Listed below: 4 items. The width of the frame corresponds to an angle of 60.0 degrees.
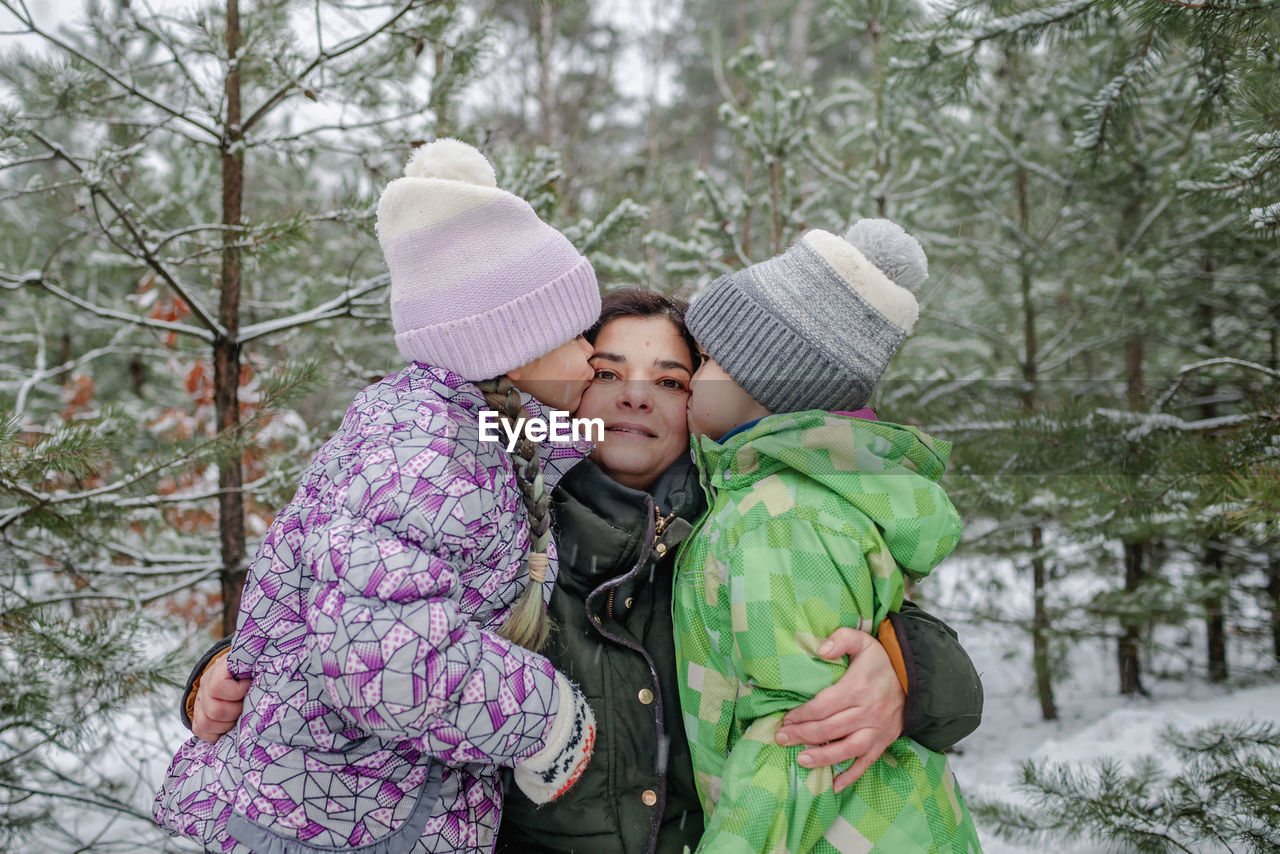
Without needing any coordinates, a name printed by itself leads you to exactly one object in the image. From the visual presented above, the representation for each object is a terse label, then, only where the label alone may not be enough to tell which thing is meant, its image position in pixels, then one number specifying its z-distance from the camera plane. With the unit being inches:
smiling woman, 35.0
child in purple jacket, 31.2
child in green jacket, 33.7
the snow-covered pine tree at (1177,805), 41.3
